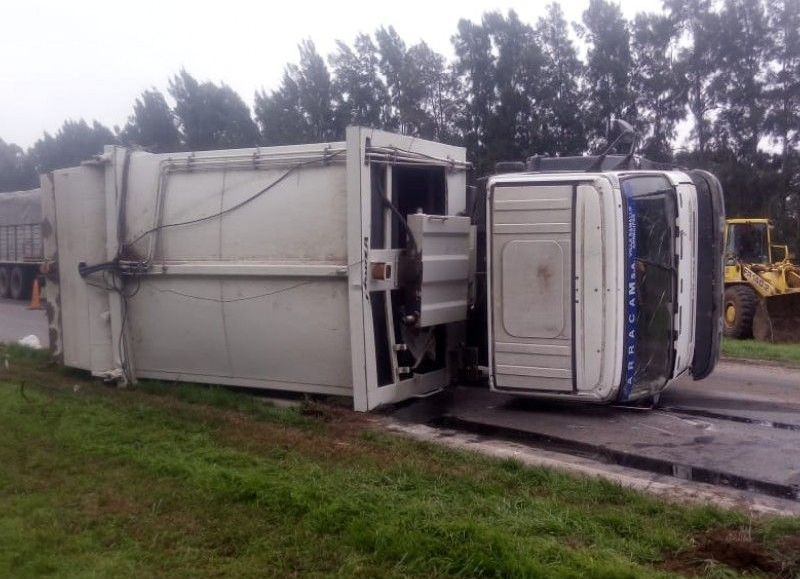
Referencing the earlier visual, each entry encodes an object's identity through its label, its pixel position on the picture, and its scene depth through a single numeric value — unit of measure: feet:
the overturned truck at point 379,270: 23.98
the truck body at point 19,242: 90.99
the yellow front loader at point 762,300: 58.54
